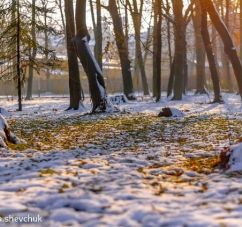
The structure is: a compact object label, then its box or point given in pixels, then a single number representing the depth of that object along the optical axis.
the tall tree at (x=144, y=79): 26.23
